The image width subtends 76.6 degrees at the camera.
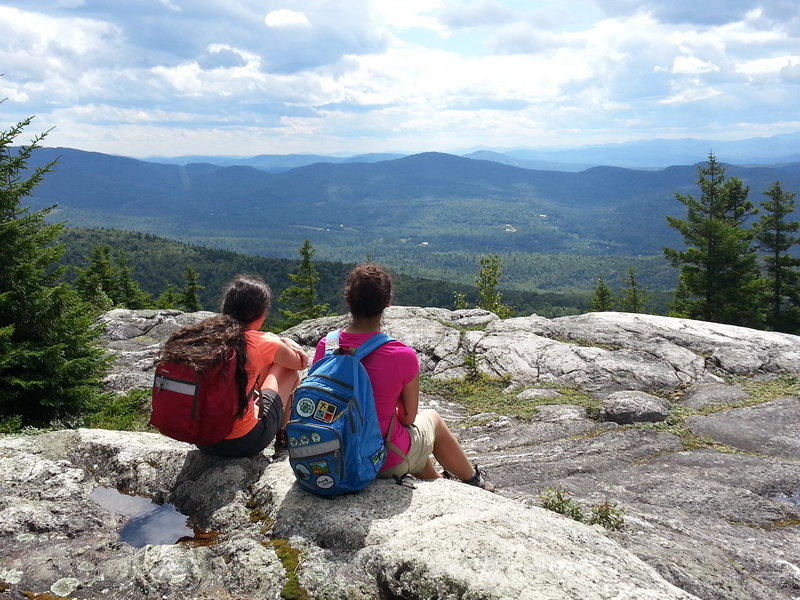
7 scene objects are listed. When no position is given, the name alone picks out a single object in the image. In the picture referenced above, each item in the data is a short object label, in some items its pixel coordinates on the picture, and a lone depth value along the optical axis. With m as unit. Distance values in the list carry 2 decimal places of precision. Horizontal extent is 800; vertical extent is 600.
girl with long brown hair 5.32
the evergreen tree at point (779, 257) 43.16
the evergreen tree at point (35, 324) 9.26
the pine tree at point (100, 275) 47.81
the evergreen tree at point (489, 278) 34.84
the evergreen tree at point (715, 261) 38.47
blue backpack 4.80
